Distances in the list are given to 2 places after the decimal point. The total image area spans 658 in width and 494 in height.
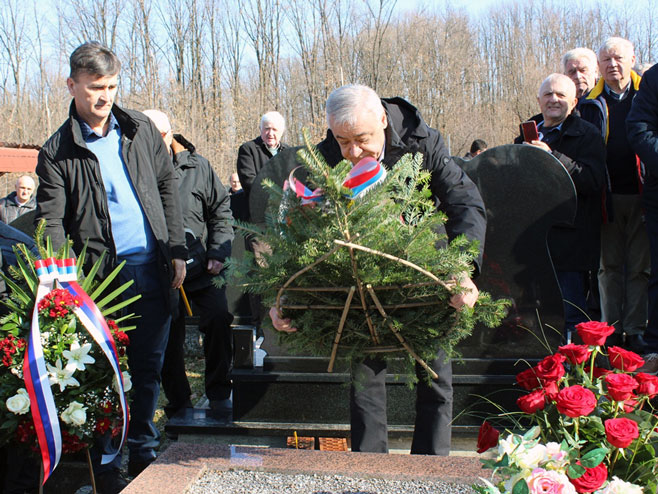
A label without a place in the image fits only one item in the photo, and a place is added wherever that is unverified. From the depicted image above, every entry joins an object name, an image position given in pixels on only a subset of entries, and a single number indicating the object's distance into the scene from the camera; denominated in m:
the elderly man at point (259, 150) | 6.23
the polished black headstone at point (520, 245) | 3.91
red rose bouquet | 1.78
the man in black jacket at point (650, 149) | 3.98
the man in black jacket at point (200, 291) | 4.39
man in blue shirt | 3.27
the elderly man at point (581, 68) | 5.29
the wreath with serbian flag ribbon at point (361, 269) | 2.07
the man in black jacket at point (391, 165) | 2.66
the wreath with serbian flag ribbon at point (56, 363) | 2.63
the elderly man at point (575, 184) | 4.48
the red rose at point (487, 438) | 2.09
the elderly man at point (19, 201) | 8.61
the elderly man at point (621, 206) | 4.75
